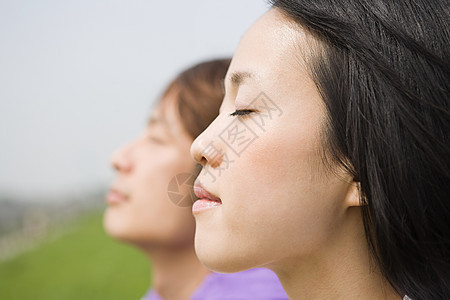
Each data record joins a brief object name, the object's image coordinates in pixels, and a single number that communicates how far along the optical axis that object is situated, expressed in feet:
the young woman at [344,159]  2.49
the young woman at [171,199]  3.28
